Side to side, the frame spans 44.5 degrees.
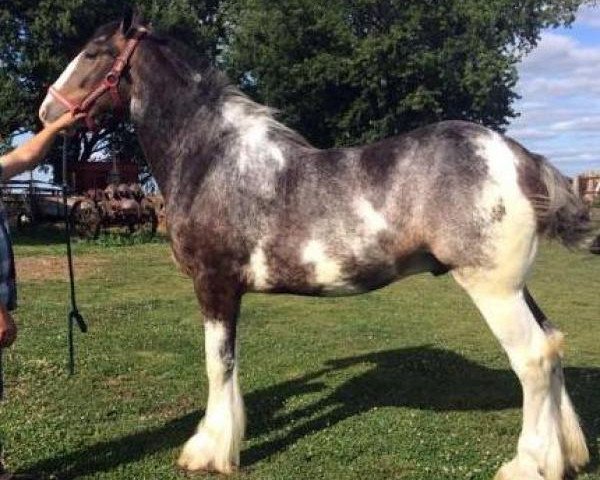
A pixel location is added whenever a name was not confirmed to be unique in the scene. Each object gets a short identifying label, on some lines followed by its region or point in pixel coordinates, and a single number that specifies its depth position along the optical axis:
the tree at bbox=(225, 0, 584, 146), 33.47
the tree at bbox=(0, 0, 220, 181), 27.09
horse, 4.28
